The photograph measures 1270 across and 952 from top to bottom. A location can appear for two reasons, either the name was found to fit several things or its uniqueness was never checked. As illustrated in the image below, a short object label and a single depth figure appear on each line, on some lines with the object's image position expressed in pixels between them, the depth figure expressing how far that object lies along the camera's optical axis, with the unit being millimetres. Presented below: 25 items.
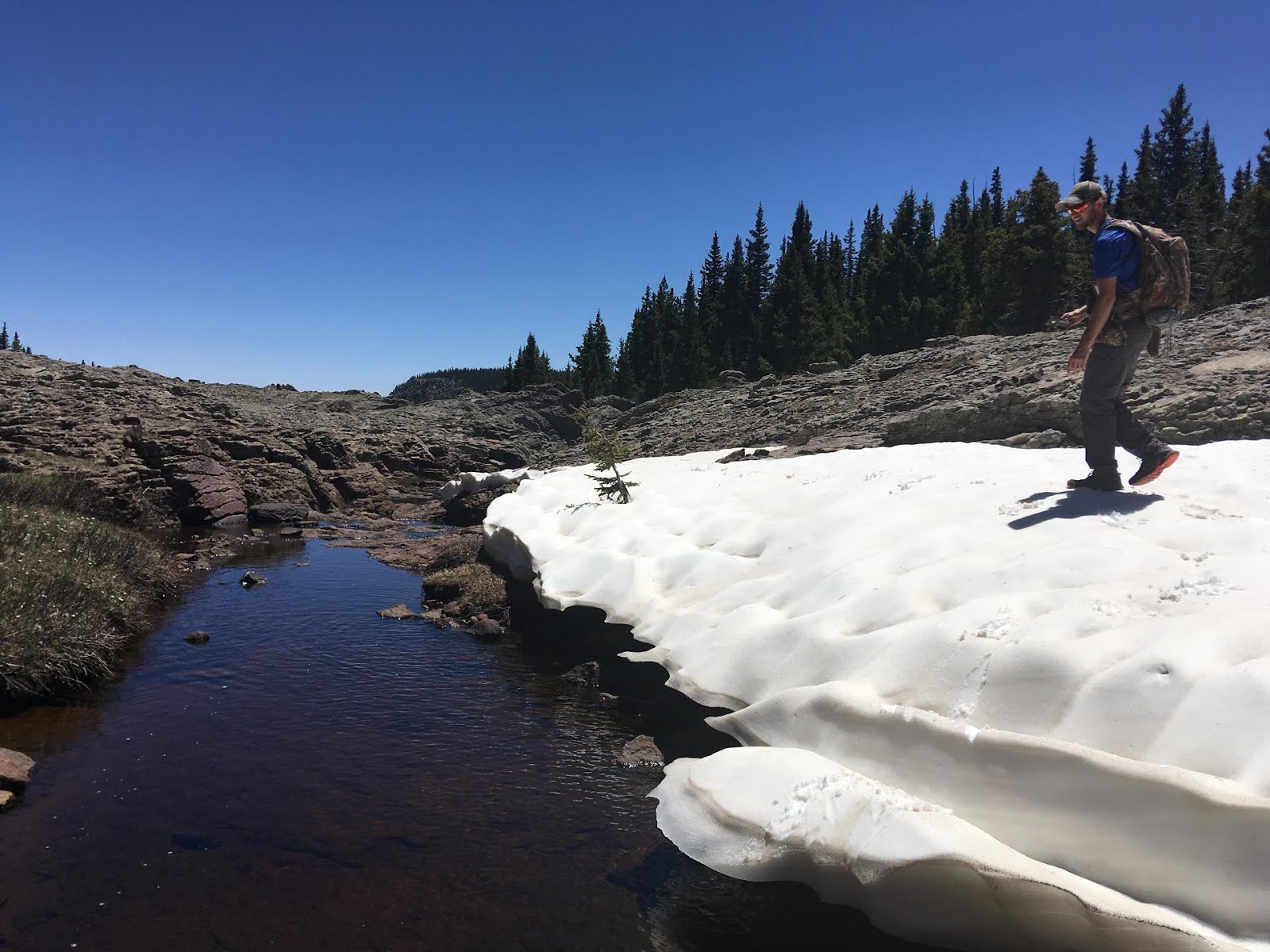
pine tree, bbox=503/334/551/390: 95000
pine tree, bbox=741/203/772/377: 74188
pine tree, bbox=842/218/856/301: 112462
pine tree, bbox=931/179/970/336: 52031
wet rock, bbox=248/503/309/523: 26938
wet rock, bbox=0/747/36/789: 6172
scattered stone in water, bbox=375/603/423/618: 13258
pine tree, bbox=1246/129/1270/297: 39438
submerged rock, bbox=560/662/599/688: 9508
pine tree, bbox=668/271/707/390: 72188
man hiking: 6285
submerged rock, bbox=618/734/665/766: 7113
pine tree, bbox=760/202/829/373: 58438
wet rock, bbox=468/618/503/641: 11844
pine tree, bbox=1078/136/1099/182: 76312
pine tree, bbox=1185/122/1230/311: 41906
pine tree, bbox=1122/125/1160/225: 55875
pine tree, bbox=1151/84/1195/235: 60625
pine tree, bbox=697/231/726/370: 76938
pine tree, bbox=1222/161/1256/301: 42500
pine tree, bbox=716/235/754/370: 71438
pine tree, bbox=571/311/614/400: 90625
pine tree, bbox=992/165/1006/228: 86856
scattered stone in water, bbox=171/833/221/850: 5500
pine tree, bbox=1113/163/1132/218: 58969
